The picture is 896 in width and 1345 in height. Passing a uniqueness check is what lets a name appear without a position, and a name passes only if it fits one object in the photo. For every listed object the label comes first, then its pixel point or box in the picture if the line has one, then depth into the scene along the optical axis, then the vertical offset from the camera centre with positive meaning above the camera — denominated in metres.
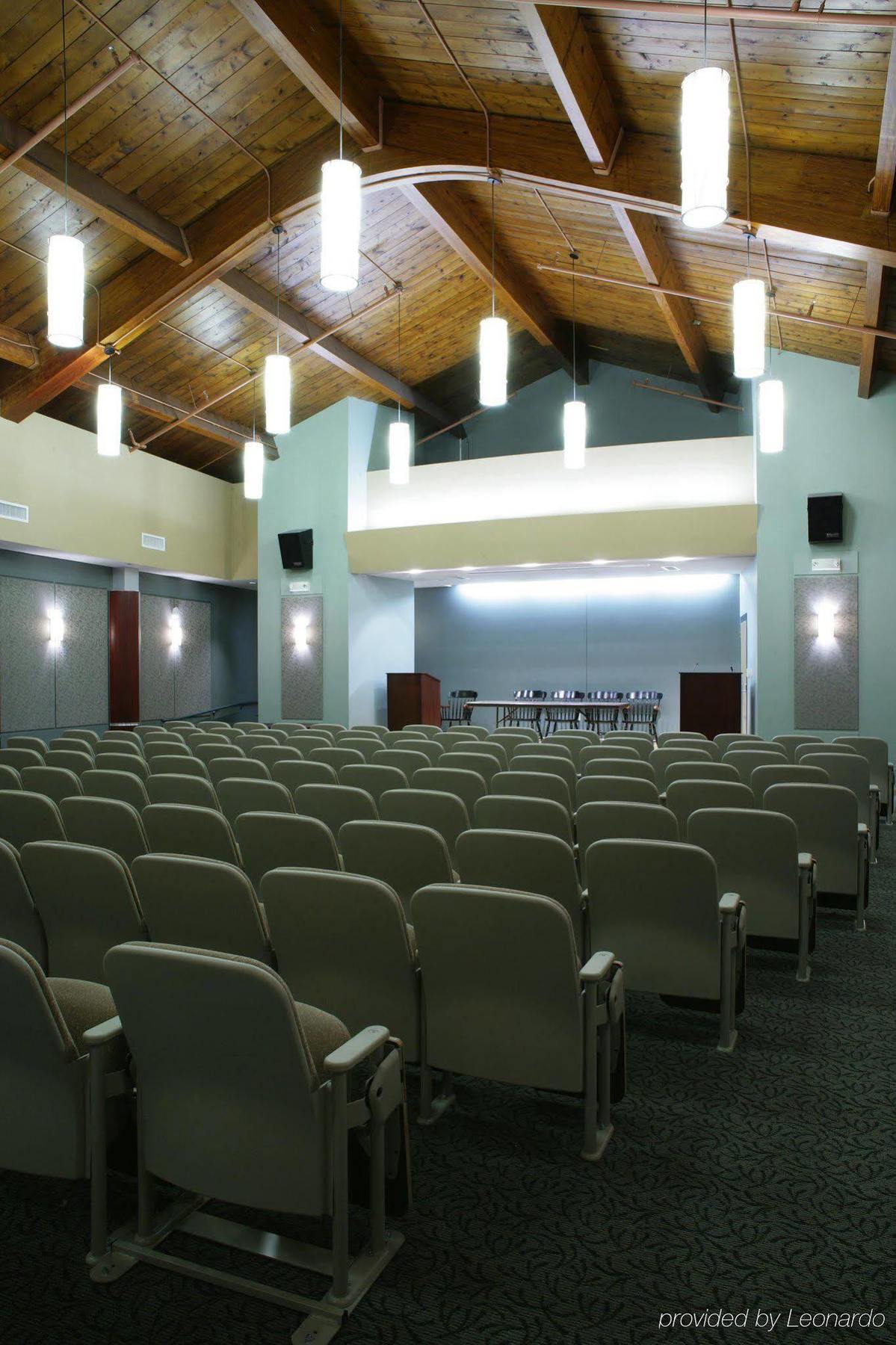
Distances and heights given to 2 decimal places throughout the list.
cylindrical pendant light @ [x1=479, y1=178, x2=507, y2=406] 7.30 +2.65
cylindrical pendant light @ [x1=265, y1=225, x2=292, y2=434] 8.20 +2.66
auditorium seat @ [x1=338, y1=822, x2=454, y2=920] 3.13 -0.60
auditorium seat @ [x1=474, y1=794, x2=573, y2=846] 3.91 -0.58
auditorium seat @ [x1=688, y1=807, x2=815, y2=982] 3.59 -0.74
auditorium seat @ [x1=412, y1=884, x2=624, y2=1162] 2.23 -0.80
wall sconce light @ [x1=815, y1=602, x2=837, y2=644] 10.73 +0.70
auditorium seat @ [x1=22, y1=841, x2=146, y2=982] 2.80 -0.70
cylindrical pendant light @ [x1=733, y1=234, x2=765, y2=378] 6.30 +2.53
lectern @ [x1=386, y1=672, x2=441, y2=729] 12.93 -0.20
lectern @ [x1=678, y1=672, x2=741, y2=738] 10.95 -0.21
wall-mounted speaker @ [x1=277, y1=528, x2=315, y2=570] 13.58 +2.02
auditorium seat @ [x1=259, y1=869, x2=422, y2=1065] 2.38 -0.72
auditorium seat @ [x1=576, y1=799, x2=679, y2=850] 3.63 -0.56
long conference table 15.55 -0.44
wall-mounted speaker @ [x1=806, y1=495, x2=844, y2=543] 10.55 +1.93
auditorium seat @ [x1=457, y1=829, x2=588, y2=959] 2.91 -0.58
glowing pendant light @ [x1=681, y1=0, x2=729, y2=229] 3.99 +2.40
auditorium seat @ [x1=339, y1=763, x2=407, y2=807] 5.14 -0.55
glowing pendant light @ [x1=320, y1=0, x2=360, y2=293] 5.12 +2.63
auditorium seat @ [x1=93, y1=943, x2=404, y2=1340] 1.70 -0.82
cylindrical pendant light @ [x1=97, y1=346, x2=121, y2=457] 8.50 +2.55
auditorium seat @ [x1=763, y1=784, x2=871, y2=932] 4.25 -0.71
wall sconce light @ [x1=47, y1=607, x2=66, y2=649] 12.69 +0.80
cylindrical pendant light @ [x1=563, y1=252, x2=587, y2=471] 10.11 +2.79
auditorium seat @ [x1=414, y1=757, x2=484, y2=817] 5.00 -0.55
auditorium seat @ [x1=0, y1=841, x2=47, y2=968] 3.00 -0.78
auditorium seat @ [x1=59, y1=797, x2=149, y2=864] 3.73 -0.59
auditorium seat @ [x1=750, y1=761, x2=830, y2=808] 4.88 -0.51
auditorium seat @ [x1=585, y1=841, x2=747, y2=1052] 2.89 -0.79
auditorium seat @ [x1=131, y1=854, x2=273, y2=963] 2.53 -0.63
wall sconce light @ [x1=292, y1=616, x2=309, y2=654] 13.70 +0.77
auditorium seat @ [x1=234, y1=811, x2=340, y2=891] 3.32 -0.60
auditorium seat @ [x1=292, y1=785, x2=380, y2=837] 4.32 -0.58
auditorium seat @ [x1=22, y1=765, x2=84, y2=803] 5.05 -0.55
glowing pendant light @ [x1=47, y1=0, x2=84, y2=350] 5.82 +2.57
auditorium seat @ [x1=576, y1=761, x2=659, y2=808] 4.57 -0.54
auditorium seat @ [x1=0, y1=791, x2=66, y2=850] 3.90 -0.58
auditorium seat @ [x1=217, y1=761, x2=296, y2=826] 4.51 -0.57
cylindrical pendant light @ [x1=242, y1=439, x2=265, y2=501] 10.57 +2.56
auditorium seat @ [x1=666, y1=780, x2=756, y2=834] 4.21 -0.53
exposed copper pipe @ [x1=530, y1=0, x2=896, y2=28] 4.38 +3.34
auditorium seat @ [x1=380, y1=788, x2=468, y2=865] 4.20 -0.60
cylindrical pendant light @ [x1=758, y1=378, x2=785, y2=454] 9.02 +2.67
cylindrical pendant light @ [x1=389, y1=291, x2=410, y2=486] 10.77 +2.76
